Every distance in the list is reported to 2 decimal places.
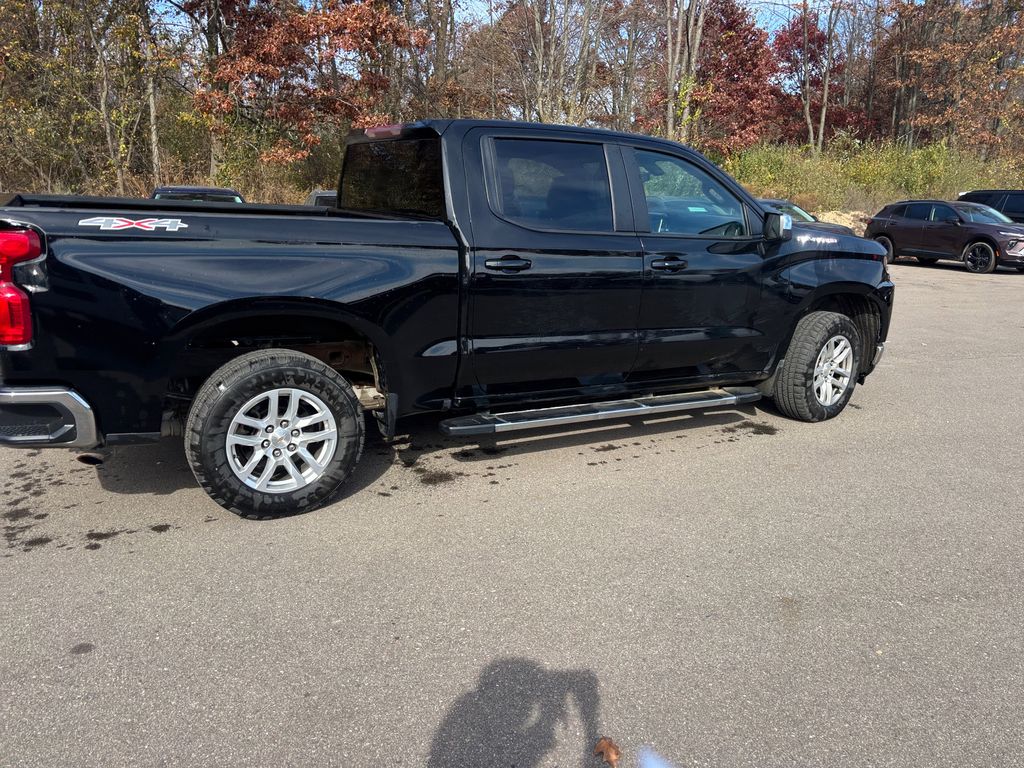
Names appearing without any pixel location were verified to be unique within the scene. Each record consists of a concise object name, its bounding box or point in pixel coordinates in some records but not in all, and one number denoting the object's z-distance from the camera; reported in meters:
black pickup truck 3.35
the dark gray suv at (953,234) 16.81
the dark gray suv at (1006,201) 19.09
